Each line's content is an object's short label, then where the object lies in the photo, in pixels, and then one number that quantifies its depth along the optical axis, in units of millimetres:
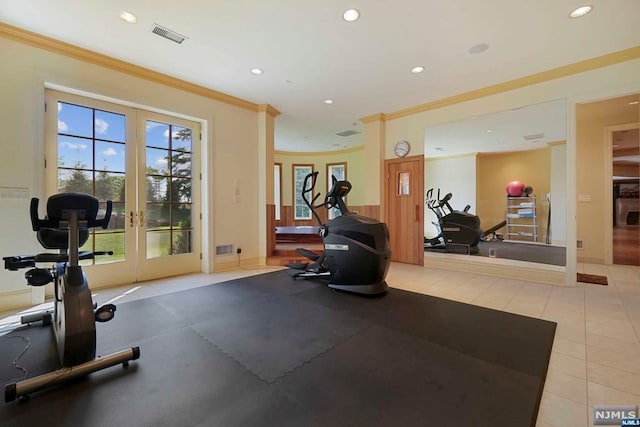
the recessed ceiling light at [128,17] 2813
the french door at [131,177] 3512
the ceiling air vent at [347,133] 7094
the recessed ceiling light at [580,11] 2701
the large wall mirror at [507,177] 4211
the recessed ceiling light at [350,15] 2768
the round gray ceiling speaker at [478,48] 3320
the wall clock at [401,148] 5527
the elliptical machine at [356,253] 3324
